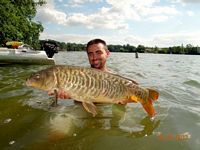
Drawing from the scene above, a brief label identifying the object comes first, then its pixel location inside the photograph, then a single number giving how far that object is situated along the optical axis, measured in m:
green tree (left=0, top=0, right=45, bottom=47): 13.46
